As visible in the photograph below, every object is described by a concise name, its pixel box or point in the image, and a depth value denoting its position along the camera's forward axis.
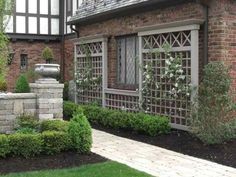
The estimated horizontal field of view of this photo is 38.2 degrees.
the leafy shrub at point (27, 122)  6.81
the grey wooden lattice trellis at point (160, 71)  7.61
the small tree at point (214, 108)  6.77
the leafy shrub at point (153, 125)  7.67
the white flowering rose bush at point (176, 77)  7.62
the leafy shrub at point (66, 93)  12.68
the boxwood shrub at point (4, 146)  5.81
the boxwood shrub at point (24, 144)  5.91
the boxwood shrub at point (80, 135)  6.17
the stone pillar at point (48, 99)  7.07
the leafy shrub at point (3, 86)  12.79
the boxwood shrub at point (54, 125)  6.45
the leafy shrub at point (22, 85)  12.29
